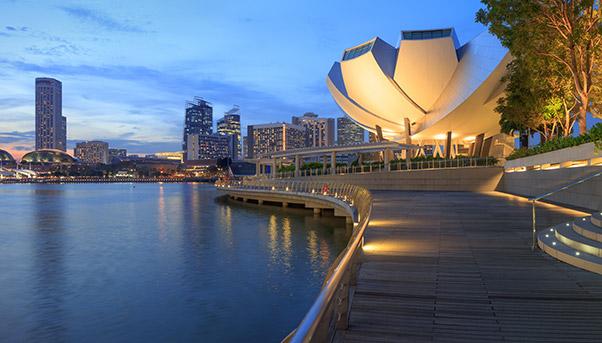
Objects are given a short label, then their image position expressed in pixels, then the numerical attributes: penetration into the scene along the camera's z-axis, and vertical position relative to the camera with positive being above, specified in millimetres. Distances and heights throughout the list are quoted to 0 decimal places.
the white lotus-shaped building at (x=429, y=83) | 44188 +9968
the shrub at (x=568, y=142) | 13698 +1322
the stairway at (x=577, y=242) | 7137 -1177
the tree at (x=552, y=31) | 15172 +4891
